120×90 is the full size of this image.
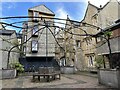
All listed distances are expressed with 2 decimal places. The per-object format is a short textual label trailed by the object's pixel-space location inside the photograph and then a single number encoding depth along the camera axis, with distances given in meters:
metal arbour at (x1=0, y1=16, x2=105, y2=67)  3.42
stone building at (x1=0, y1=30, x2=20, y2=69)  12.30
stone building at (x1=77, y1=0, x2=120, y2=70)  12.72
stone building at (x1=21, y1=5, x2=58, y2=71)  14.53
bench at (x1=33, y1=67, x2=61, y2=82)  7.12
